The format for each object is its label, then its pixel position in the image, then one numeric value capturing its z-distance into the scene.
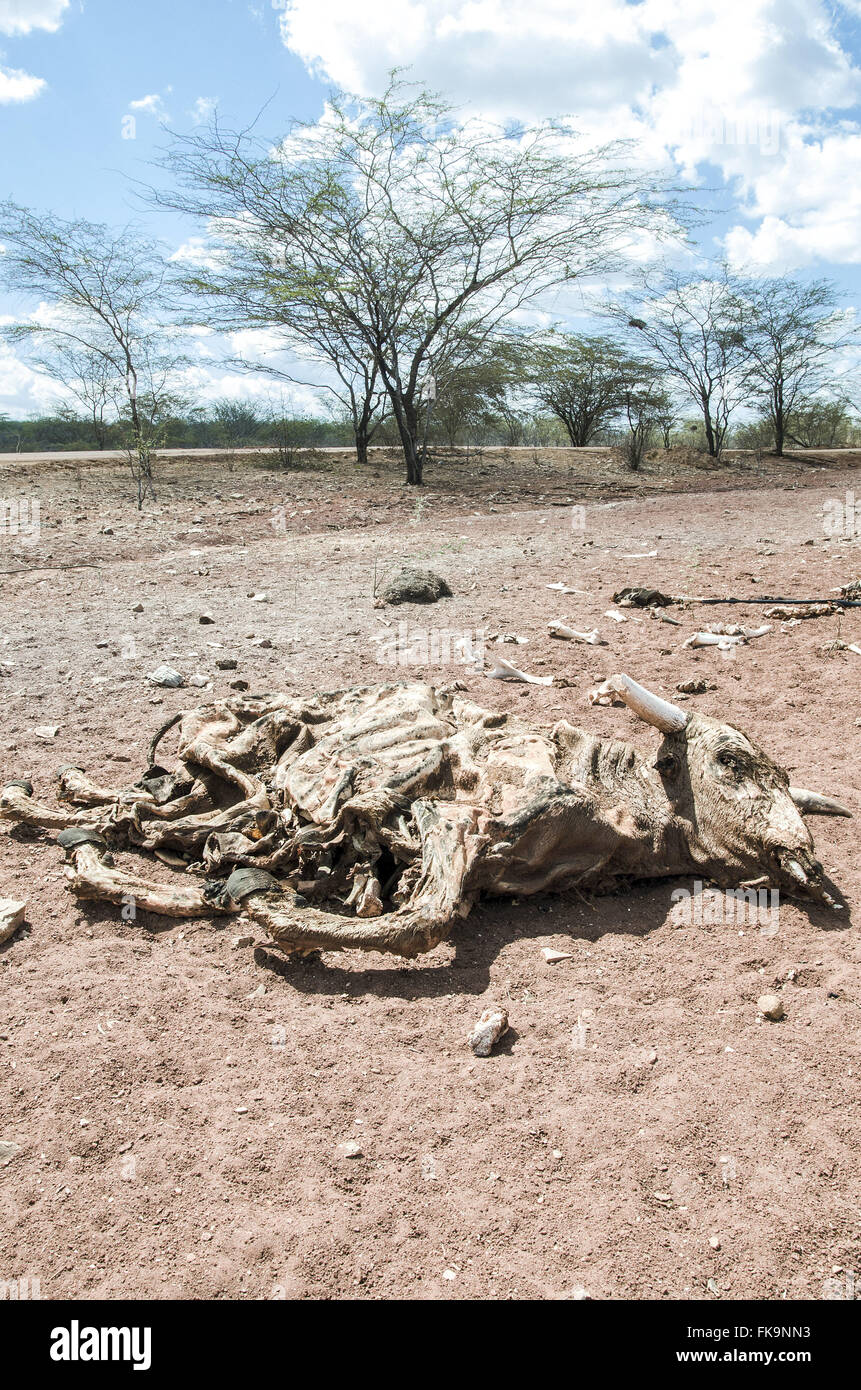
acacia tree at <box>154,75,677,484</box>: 18.02
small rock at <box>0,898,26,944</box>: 3.35
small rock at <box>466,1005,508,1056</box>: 2.74
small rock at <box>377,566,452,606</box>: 8.45
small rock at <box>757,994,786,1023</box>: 2.83
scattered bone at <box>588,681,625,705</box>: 5.69
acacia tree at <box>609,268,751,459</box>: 27.86
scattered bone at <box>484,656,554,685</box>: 6.18
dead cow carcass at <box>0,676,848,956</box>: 3.23
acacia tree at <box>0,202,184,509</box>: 17.06
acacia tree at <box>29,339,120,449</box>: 18.55
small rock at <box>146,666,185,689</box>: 6.28
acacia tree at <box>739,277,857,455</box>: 27.84
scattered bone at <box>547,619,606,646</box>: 7.01
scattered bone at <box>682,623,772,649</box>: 6.70
